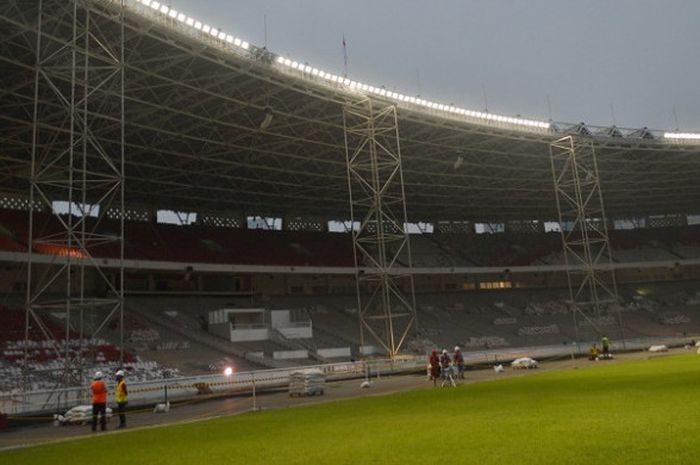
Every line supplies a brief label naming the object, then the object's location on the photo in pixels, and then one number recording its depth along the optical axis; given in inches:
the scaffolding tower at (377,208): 1355.8
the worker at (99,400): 598.2
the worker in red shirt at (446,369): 872.6
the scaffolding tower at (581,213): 1717.5
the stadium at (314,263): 478.9
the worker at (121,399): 621.6
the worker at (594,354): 1330.0
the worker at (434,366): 891.6
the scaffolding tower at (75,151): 929.5
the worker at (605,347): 1318.2
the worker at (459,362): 956.6
